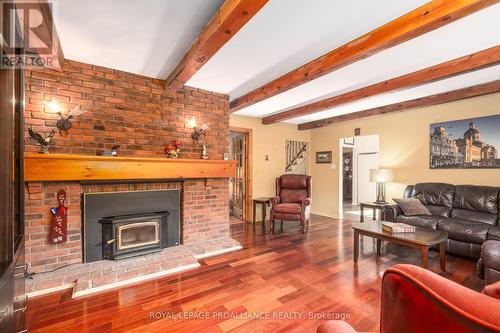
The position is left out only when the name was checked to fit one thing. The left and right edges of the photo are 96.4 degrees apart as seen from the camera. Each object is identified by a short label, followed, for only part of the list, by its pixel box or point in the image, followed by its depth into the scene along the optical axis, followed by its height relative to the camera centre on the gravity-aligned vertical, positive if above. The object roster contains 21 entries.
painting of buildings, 3.27 +0.31
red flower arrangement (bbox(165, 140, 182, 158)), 3.15 +0.21
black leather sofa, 2.74 -0.73
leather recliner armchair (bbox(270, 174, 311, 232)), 4.20 -0.74
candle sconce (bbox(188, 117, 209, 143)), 3.43 +0.54
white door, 6.77 -0.42
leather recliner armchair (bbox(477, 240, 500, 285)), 1.91 -0.85
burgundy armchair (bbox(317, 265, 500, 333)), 0.40 -0.29
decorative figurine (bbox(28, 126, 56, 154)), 2.37 +0.26
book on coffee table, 2.51 -0.74
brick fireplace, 2.36 -0.63
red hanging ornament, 2.42 -0.64
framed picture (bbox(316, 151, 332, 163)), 5.50 +0.17
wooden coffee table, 2.24 -0.80
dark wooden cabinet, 1.04 -0.15
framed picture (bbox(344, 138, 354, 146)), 6.23 +0.63
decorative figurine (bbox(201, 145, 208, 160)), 3.46 +0.17
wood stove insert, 2.70 -0.91
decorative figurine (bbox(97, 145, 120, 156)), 2.75 +0.15
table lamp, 4.14 -0.23
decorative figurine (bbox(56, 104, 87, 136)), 2.53 +0.50
